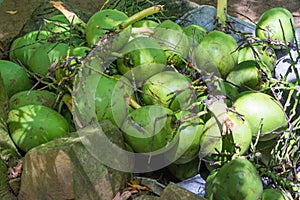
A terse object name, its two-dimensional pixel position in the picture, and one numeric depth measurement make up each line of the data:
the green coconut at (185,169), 2.56
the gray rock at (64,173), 2.21
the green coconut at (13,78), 2.73
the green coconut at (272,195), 2.26
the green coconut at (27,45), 2.86
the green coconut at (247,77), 2.72
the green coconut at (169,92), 2.50
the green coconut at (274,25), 3.05
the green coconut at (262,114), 2.49
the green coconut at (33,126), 2.45
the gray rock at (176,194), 2.15
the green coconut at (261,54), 2.86
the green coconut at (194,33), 2.81
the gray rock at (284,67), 2.90
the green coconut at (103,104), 2.44
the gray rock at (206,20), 3.29
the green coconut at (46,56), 2.75
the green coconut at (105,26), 2.60
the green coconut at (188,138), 2.43
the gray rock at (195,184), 2.51
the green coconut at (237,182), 2.23
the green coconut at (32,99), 2.57
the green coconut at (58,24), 2.89
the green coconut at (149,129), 2.38
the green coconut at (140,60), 2.55
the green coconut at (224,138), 2.40
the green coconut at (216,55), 2.73
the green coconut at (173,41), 2.69
